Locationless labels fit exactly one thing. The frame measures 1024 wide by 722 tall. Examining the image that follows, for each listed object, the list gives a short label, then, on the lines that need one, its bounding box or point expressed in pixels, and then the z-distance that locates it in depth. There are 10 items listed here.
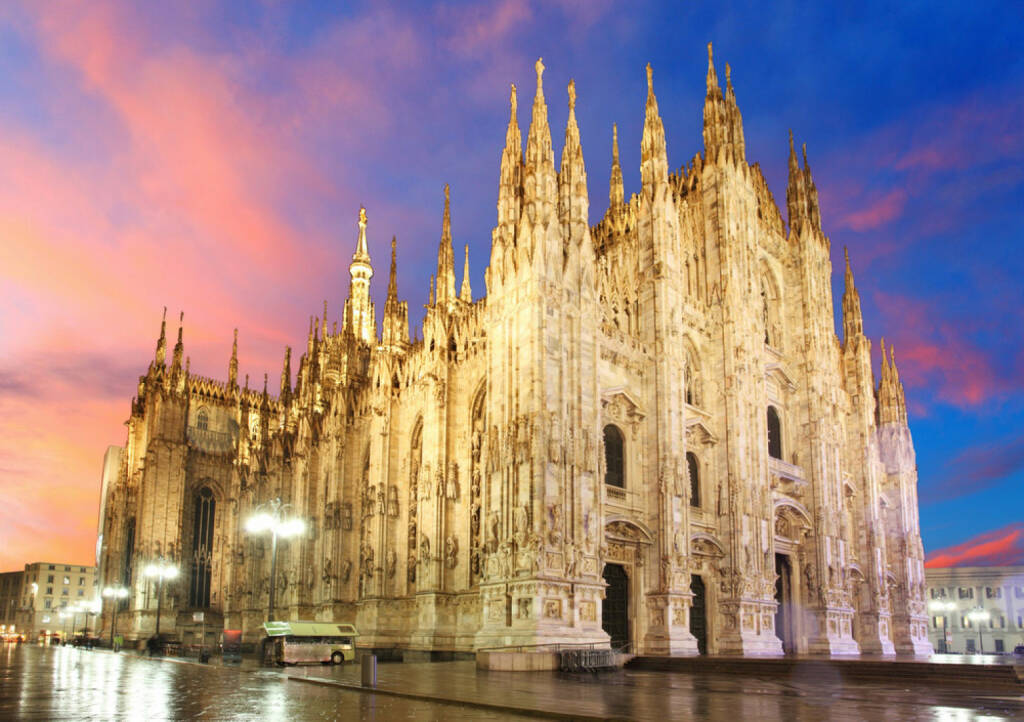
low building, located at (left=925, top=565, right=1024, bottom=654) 81.75
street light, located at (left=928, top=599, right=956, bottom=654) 73.61
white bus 33.19
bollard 19.56
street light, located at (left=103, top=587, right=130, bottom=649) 60.88
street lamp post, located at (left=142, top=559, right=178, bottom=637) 56.02
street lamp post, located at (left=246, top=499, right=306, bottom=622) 28.98
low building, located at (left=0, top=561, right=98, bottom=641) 132.25
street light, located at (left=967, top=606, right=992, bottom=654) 56.97
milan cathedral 31.33
